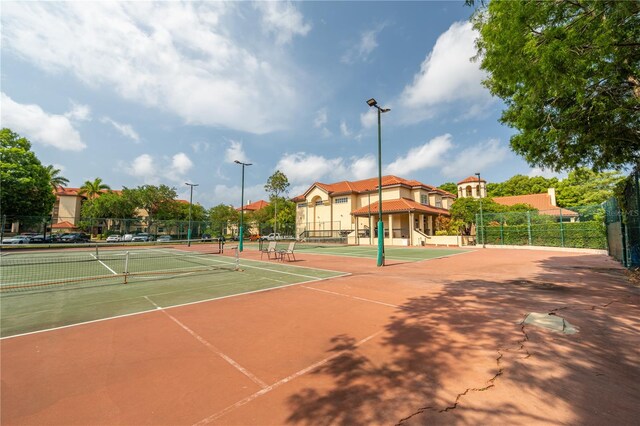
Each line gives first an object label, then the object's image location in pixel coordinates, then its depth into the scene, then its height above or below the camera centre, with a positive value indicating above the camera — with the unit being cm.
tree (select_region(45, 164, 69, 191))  4982 +947
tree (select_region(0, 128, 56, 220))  3312 +627
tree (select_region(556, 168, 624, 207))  4088 +762
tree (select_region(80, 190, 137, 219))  5384 +459
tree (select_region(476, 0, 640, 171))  584 +402
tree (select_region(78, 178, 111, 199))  5834 +919
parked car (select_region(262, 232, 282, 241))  4885 -134
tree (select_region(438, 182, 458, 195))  8087 +1353
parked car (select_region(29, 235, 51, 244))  2833 -109
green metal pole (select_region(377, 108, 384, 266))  1396 +2
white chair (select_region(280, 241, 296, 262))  1683 -135
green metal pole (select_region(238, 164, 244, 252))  2344 -73
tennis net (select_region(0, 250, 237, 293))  965 -197
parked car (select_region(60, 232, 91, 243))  3275 -115
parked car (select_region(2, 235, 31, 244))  2666 -112
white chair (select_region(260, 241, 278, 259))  1748 -116
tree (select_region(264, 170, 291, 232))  5756 +1014
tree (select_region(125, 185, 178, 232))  5553 +649
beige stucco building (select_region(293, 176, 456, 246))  3719 +318
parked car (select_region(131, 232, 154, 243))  3519 -103
